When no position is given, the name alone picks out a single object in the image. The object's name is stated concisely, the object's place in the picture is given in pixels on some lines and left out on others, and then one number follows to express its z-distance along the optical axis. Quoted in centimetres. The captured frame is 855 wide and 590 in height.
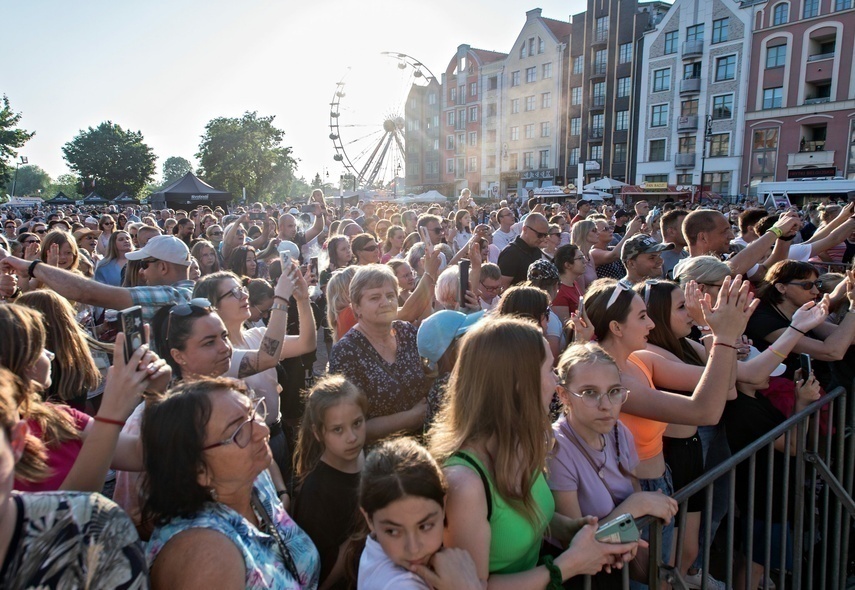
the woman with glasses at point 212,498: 138
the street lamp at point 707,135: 3152
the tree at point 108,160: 6016
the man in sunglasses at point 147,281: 295
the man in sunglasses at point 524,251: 555
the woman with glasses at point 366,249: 539
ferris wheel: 5078
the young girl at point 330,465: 210
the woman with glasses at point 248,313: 300
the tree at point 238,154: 5303
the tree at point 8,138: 3481
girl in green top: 161
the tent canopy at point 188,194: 2261
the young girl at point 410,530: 149
